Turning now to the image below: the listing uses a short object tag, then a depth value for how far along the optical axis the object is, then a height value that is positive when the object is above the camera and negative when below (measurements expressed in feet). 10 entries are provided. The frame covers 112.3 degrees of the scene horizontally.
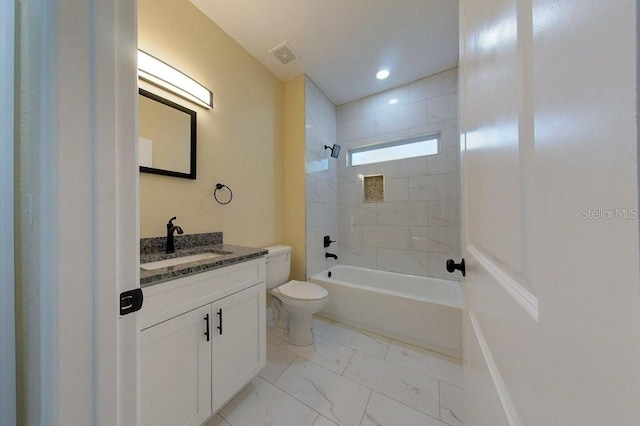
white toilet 5.48 -2.21
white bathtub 5.34 -2.74
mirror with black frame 4.19 +1.62
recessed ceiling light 7.22 +4.70
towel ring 5.43 +0.57
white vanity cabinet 2.81 -2.00
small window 7.61 +2.36
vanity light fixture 4.10 +2.81
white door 0.49 -0.01
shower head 8.65 +2.54
